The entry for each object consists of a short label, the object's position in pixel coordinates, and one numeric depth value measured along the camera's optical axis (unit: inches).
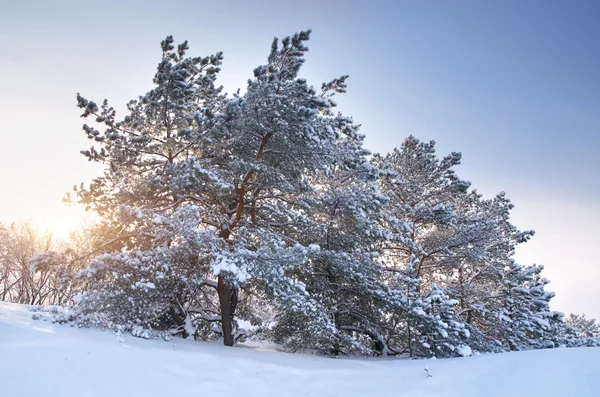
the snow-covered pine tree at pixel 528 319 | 442.9
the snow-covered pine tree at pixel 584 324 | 906.1
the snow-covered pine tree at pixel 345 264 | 385.1
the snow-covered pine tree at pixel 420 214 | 519.5
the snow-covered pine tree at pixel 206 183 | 302.0
